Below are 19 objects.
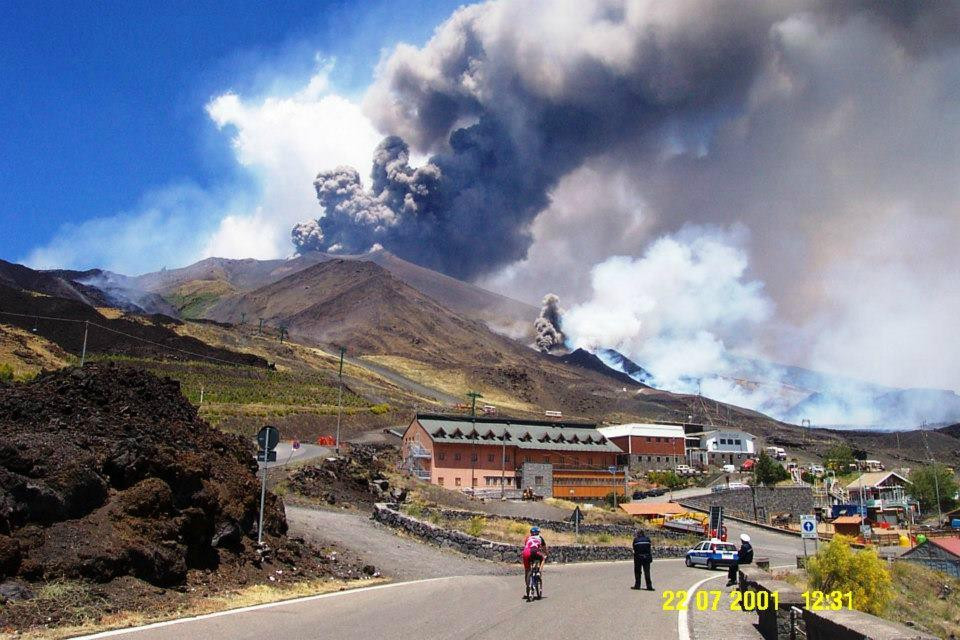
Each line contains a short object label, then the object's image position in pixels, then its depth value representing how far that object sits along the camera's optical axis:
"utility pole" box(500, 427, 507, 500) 65.17
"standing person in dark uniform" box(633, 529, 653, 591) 17.02
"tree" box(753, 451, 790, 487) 80.06
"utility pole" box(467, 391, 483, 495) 68.12
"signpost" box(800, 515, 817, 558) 21.59
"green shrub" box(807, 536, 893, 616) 20.59
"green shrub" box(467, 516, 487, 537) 26.75
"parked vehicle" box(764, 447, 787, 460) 114.86
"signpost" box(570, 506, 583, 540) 30.96
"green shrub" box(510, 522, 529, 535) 30.40
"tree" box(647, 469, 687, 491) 83.50
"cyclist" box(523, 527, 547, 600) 14.71
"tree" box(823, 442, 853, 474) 100.03
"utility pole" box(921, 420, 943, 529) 77.24
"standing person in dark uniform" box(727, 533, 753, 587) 19.02
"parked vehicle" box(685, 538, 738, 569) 29.59
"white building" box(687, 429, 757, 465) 112.75
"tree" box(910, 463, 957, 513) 87.19
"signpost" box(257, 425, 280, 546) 16.09
